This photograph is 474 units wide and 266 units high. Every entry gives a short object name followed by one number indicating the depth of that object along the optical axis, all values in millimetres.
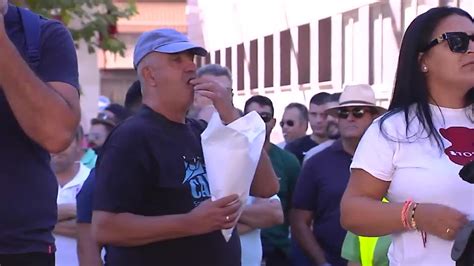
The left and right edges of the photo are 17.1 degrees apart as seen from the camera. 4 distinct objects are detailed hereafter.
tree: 20931
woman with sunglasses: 5312
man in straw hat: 10444
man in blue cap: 6226
